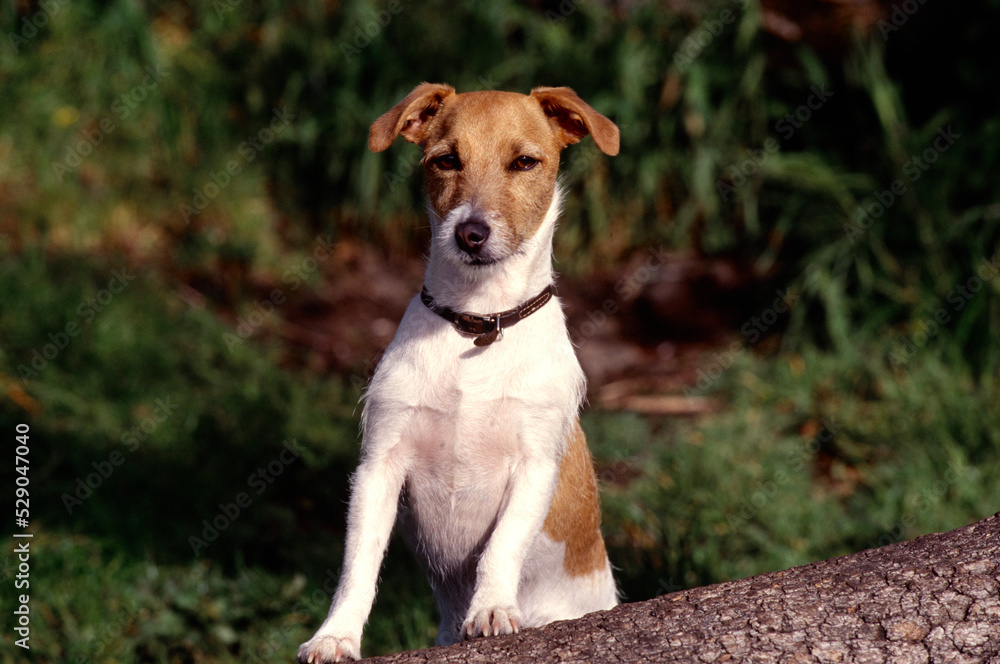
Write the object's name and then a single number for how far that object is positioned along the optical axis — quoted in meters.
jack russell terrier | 6.88
